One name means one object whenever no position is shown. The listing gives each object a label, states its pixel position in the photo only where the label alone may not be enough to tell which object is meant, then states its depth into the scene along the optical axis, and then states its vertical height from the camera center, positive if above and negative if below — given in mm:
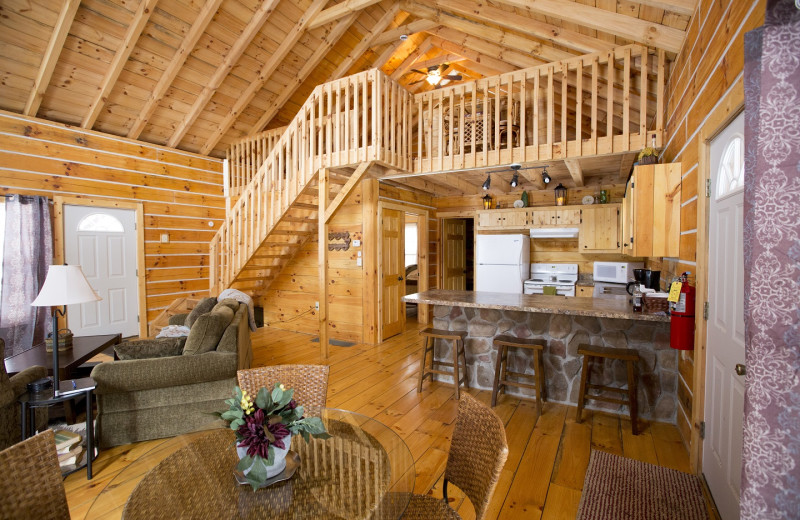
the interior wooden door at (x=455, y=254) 7246 -19
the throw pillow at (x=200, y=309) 3844 -582
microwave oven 5590 -277
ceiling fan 4788 +2260
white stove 6066 -424
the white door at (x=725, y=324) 1691 -352
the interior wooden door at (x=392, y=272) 5699 -299
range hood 5980 +329
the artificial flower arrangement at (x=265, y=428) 1255 -603
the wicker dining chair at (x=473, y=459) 1233 -750
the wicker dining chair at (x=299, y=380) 2014 -679
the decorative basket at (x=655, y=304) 2725 -372
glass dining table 1177 -795
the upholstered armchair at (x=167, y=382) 2604 -910
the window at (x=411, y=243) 10195 +279
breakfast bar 3012 -729
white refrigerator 6059 -149
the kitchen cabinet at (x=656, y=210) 2729 +314
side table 2178 -853
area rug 1980 -1353
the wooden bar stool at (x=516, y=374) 3122 -970
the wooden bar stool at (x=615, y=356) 2820 -867
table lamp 2182 -209
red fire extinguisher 2299 -413
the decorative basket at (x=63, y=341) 3146 -742
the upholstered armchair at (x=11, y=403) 2080 -822
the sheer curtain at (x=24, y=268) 4273 -158
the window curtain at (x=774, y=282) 786 -63
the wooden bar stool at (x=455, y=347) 3471 -900
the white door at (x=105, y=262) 4863 -115
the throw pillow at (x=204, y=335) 2814 -607
